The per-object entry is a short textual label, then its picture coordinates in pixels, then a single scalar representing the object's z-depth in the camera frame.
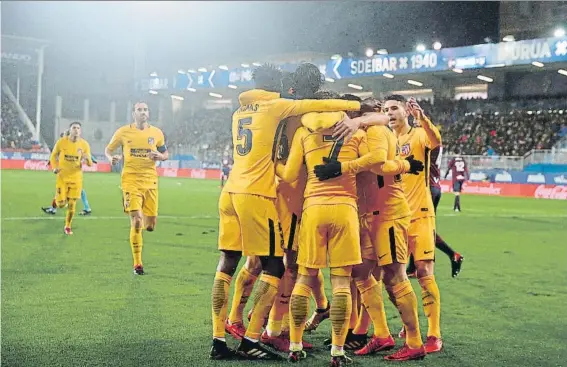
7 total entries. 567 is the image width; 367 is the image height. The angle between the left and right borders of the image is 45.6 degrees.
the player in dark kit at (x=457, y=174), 20.23
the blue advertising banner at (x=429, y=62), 19.80
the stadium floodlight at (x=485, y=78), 30.54
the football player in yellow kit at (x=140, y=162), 8.94
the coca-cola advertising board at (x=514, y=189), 27.46
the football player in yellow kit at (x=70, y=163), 13.32
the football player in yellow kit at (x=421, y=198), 5.46
